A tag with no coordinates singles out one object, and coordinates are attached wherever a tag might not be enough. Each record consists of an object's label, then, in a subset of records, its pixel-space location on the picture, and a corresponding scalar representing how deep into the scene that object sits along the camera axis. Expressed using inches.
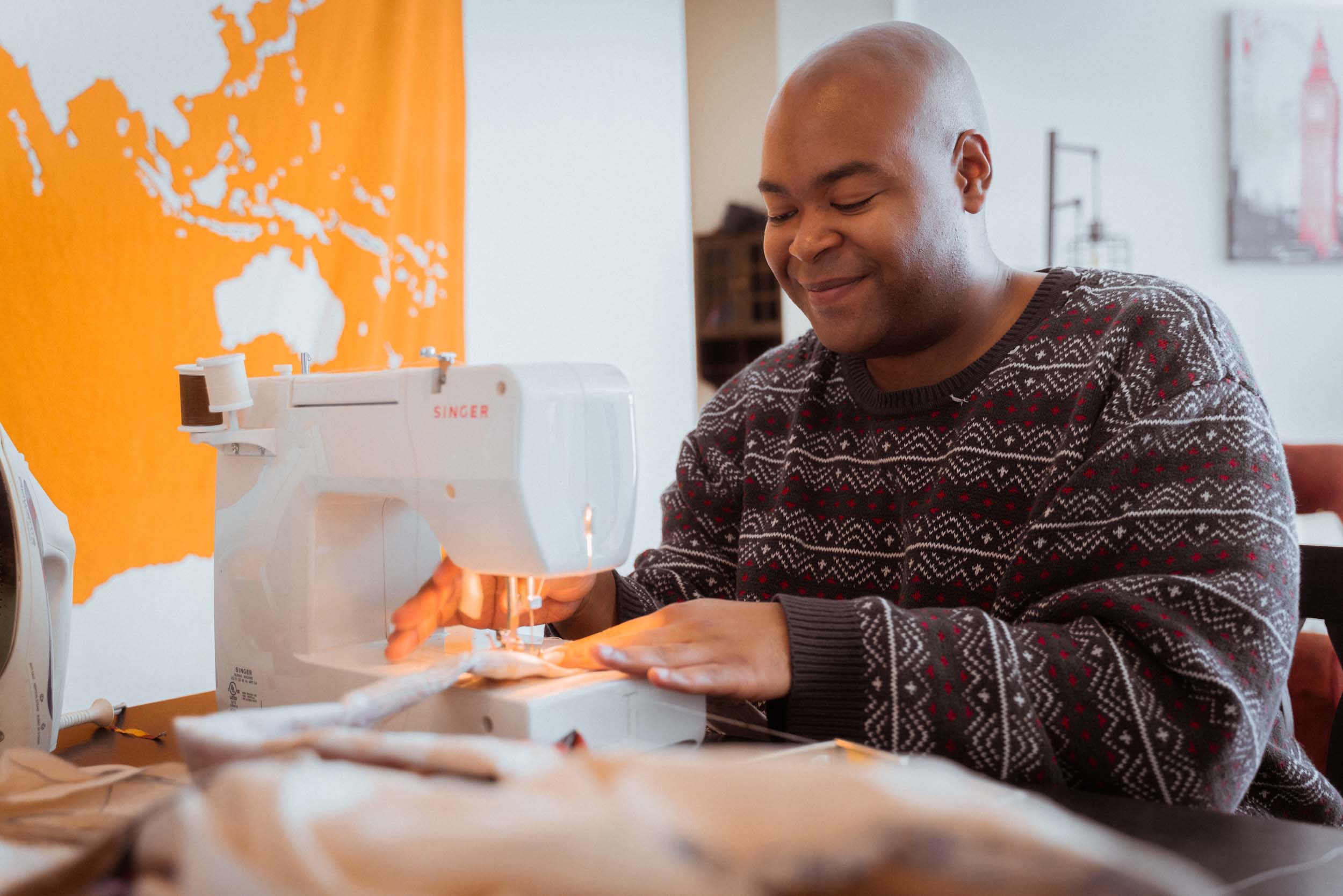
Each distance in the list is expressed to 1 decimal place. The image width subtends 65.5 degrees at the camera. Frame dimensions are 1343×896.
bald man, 36.8
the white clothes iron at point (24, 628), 40.6
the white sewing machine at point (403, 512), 36.0
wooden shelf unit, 127.5
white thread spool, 44.0
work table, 25.3
